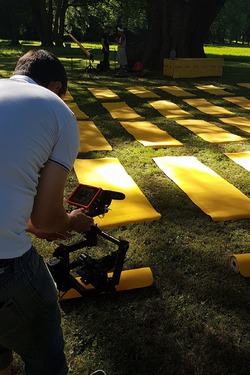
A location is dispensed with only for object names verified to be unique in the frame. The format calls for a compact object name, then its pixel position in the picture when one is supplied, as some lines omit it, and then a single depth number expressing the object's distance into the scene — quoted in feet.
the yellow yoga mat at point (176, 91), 32.58
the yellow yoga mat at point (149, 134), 19.59
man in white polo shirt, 4.25
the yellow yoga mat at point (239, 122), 23.24
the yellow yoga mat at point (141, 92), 31.94
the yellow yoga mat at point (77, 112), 24.91
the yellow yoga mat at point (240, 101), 29.34
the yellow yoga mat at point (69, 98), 29.81
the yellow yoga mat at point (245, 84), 38.04
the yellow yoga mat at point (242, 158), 17.02
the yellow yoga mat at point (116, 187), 12.25
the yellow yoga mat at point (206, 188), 12.90
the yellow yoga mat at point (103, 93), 30.83
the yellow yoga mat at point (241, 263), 9.75
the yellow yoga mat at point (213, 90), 33.88
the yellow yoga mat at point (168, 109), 25.89
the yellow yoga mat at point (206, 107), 26.94
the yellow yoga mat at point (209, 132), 20.51
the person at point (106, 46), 44.70
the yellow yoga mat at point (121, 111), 25.11
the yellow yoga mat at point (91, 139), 18.97
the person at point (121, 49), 42.83
